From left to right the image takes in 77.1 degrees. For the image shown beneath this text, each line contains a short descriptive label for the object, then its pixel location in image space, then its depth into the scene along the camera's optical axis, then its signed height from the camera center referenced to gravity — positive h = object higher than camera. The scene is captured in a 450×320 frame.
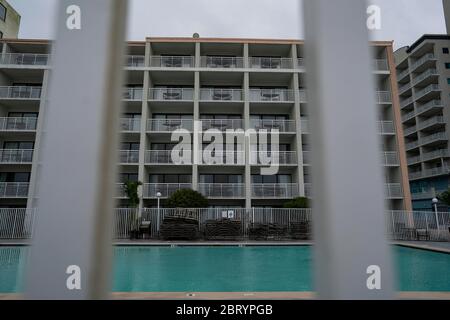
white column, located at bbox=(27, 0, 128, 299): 0.73 +0.13
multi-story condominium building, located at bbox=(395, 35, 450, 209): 29.05 +10.20
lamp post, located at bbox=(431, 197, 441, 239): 13.24 -0.45
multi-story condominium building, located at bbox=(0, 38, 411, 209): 17.50 +6.38
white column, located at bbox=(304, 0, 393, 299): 0.72 +0.13
